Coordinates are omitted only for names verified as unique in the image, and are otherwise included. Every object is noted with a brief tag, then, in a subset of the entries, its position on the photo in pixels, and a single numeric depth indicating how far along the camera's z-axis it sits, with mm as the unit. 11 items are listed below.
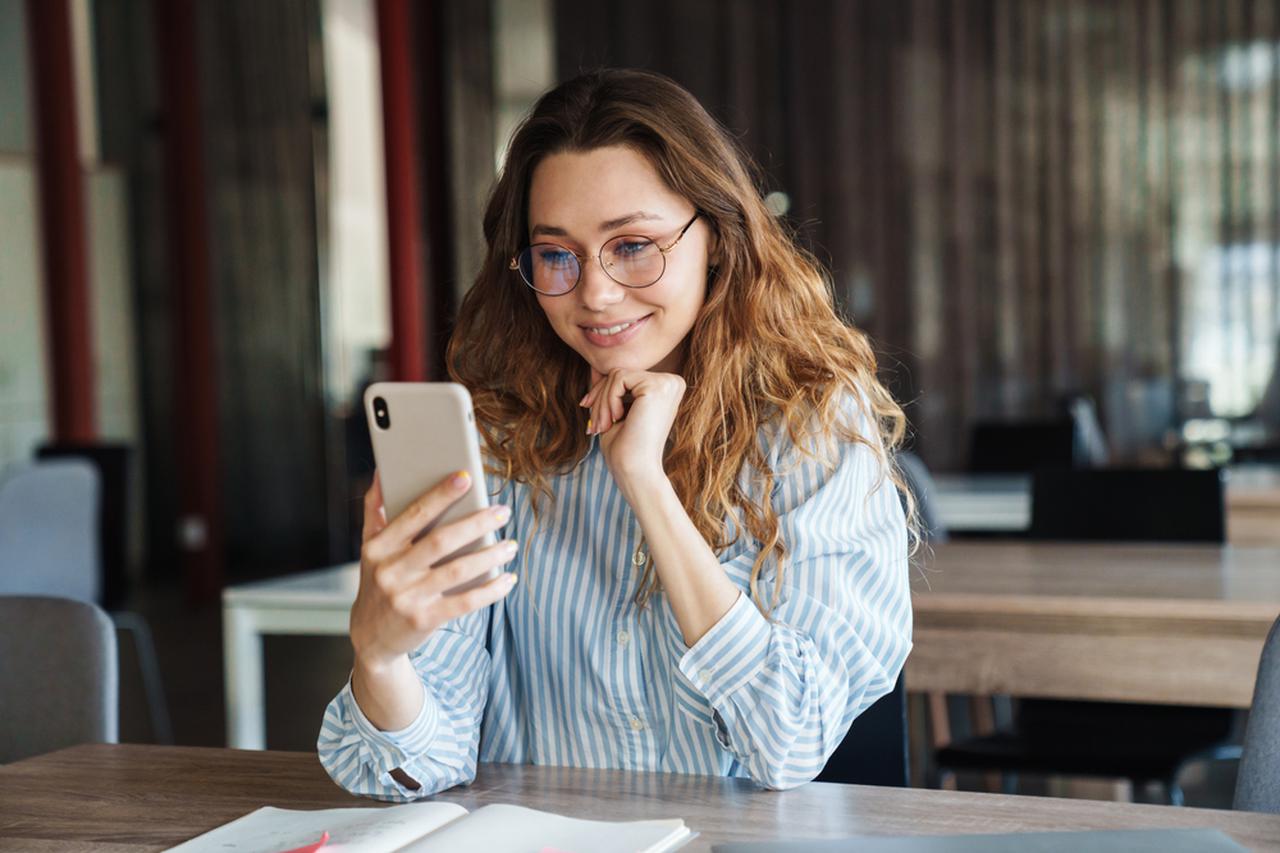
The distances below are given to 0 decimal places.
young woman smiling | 1237
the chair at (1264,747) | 1207
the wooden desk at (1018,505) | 3520
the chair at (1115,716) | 2322
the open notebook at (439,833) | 1011
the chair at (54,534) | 3744
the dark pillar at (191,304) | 6695
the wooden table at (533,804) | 1062
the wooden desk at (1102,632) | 2025
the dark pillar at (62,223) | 6383
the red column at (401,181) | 7008
